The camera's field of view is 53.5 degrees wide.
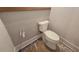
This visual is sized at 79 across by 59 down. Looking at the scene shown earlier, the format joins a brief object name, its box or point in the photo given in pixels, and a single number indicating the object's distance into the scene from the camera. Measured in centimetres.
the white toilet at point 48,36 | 160
